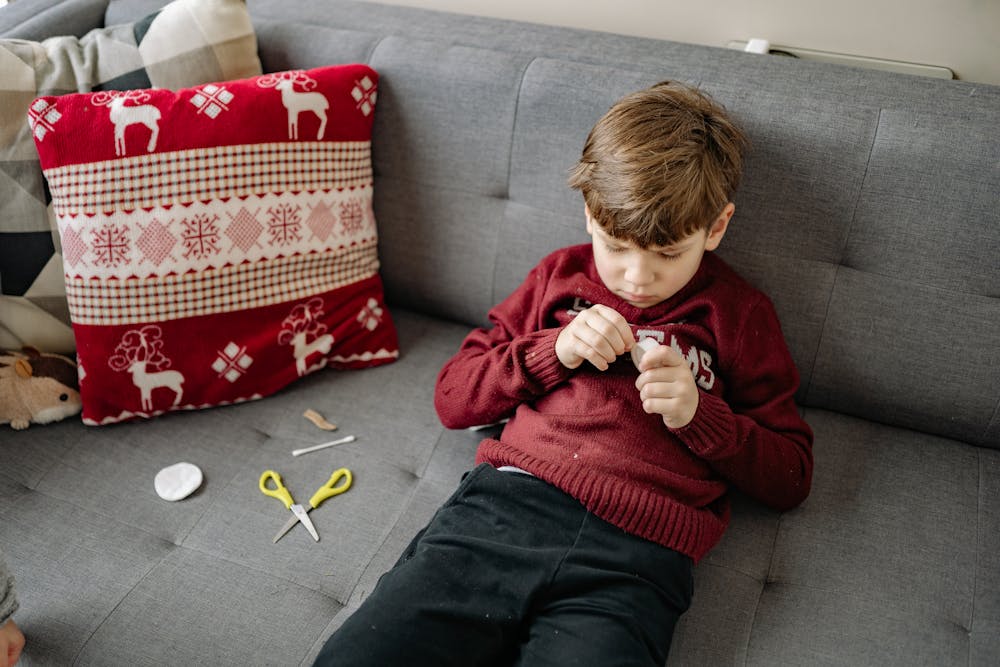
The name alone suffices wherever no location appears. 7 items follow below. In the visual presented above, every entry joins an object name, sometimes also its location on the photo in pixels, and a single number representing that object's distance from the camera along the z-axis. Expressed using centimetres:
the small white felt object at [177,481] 126
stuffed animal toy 134
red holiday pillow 129
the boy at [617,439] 99
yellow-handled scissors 120
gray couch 108
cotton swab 133
